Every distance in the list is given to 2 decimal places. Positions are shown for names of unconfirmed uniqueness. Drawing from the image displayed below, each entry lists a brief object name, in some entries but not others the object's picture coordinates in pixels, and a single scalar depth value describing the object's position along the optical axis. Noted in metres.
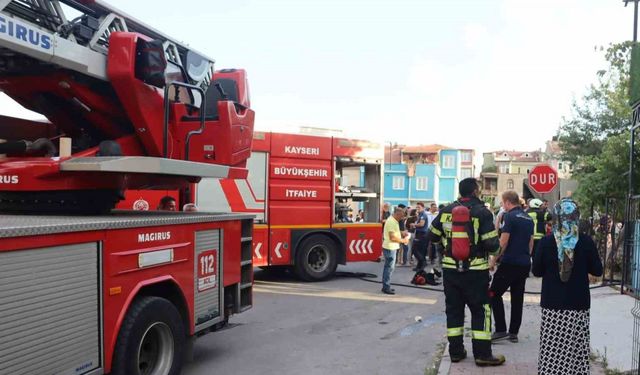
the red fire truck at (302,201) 10.91
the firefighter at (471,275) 5.54
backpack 11.34
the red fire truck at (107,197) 3.42
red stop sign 12.11
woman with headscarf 4.43
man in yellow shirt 9.95
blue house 57.72
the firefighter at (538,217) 9.89
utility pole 9.06
